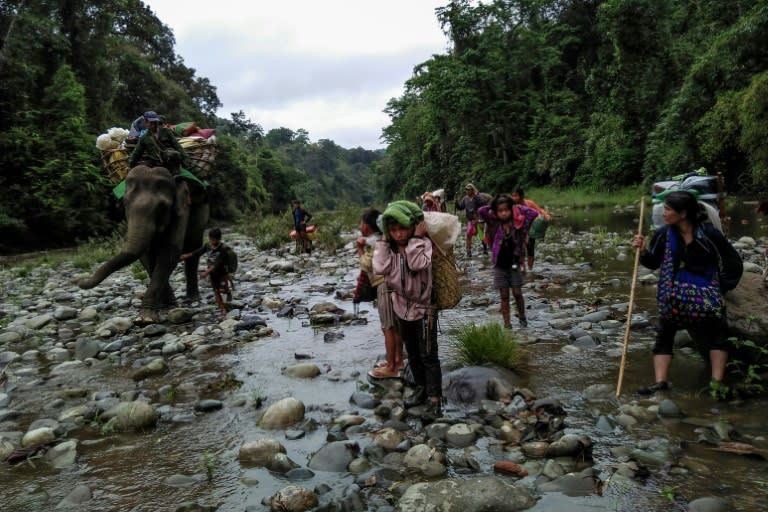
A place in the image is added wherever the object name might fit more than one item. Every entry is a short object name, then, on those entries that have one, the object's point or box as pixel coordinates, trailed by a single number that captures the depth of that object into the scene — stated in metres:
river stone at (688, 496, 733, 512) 2.50
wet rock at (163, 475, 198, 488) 3.16
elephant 7.05
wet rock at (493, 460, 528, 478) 3.03
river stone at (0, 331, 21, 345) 6.93
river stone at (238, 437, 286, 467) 3.38
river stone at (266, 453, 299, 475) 3.24
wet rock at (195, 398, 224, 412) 4.30
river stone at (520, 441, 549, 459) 3.23
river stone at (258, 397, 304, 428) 3.96
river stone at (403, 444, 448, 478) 3.13
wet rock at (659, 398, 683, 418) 3.59
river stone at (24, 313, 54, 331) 7.61
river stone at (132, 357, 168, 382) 5.30
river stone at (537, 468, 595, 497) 2.79
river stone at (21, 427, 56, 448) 3.77
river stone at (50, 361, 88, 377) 5.52
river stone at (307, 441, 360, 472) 3.29
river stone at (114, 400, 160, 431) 3.98
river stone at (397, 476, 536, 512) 2.68
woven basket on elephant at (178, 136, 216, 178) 8.98
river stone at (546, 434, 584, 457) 3.11
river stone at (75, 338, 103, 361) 6.12
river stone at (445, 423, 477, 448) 3.46
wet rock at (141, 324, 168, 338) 6.91
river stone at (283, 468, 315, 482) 3.17
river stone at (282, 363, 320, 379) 5.06
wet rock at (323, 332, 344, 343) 6.30
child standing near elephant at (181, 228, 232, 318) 8.16
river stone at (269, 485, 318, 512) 2.79
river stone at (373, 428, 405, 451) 3.48
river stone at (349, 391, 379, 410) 4.23
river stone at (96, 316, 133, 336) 7.06
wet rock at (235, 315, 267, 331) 6.95
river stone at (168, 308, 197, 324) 7.62
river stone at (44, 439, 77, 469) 3.50
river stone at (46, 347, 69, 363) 6.06
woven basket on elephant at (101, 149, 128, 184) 8.44
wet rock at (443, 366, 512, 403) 4.22
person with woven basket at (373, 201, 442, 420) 3.80
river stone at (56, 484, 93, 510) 2.97
